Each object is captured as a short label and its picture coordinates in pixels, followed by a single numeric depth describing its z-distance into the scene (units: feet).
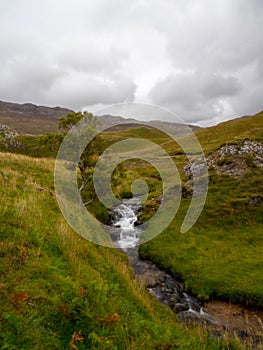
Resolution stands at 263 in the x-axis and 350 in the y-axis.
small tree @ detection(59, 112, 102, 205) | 69.41
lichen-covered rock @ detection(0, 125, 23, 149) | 264.11
